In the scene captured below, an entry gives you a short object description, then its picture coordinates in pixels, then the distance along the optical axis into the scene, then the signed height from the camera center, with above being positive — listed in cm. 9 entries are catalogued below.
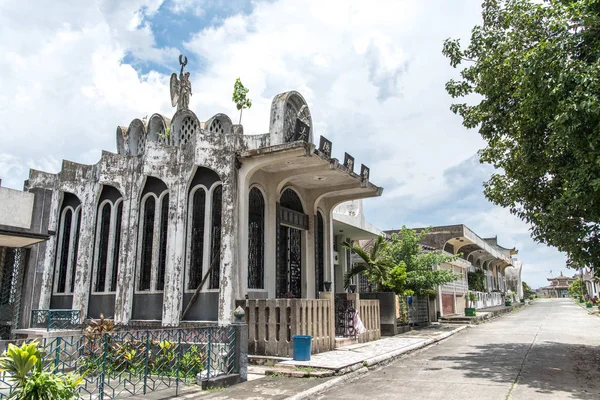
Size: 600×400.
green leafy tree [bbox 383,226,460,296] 2058 +148
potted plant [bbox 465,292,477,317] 2834 -72
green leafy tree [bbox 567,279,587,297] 6955 +83
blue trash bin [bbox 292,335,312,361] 1031 -115
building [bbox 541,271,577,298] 13188 +196
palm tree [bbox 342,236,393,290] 1888 +112
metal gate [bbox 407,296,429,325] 2080 -70
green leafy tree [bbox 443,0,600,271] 855 +381
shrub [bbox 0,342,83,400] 452 -79
